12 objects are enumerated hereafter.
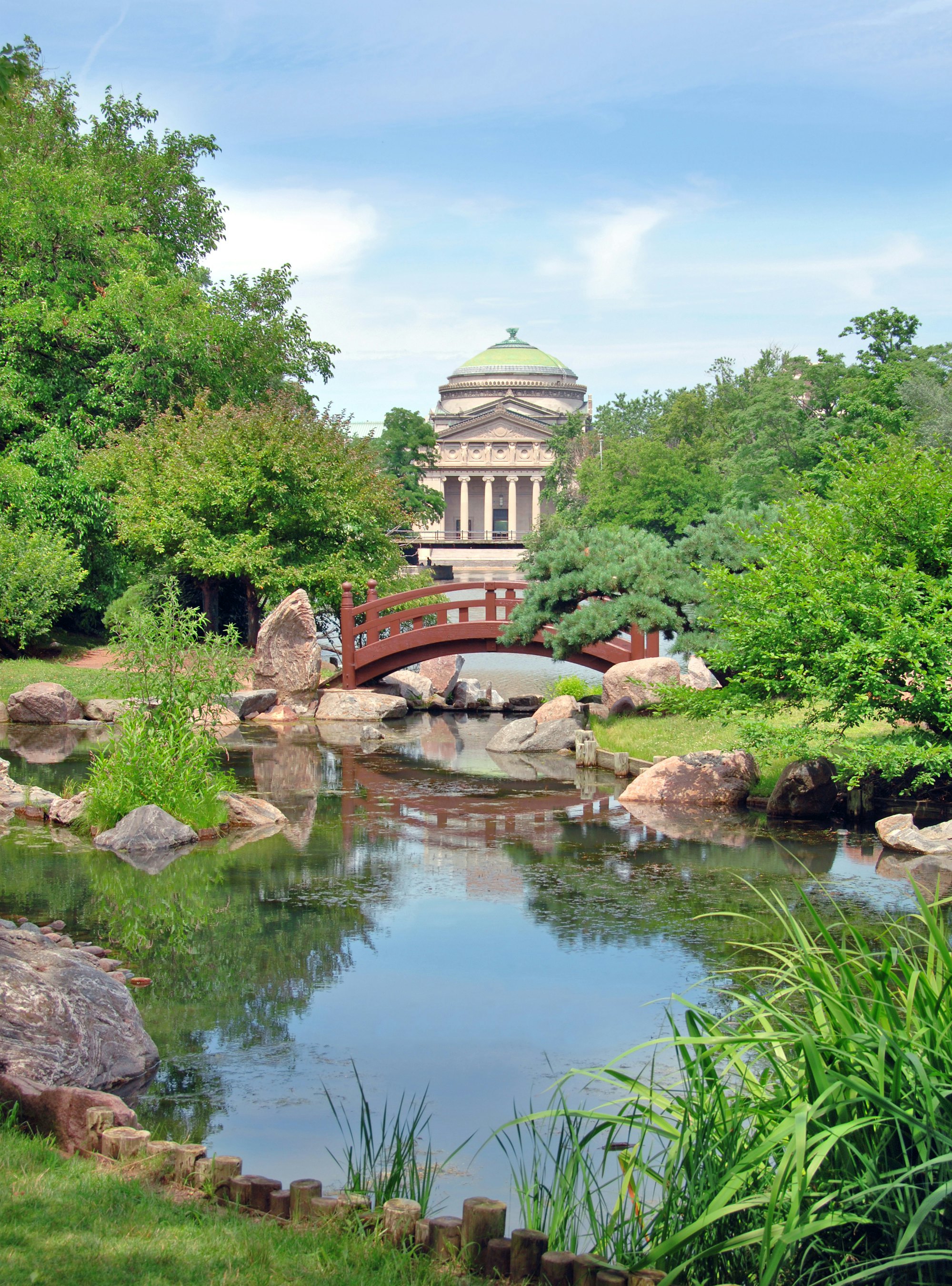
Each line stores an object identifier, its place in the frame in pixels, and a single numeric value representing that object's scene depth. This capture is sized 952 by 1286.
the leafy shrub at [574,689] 22.45
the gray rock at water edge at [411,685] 22.86
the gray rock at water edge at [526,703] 22.98
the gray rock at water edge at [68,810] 11.63
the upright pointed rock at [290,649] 21.58
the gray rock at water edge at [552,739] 17.91
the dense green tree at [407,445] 60.25
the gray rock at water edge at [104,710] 19.34
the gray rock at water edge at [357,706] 20.95
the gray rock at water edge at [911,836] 10.78
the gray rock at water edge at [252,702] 20.66
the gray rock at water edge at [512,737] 17.83
